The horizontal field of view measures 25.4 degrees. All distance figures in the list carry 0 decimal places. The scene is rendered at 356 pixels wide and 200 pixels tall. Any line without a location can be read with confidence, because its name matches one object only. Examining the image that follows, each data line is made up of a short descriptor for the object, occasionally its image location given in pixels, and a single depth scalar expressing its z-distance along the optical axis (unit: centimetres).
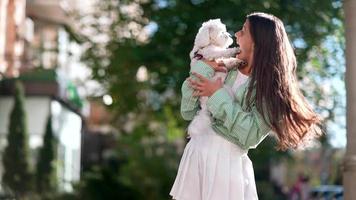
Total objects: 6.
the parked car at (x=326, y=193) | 1605
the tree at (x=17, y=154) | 2022
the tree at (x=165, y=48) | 1309
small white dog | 410
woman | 393
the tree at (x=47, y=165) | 2003
